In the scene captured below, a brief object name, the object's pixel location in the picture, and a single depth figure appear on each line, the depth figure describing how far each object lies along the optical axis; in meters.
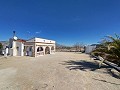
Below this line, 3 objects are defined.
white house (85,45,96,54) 24.64
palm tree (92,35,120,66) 5.51
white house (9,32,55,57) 15.37
